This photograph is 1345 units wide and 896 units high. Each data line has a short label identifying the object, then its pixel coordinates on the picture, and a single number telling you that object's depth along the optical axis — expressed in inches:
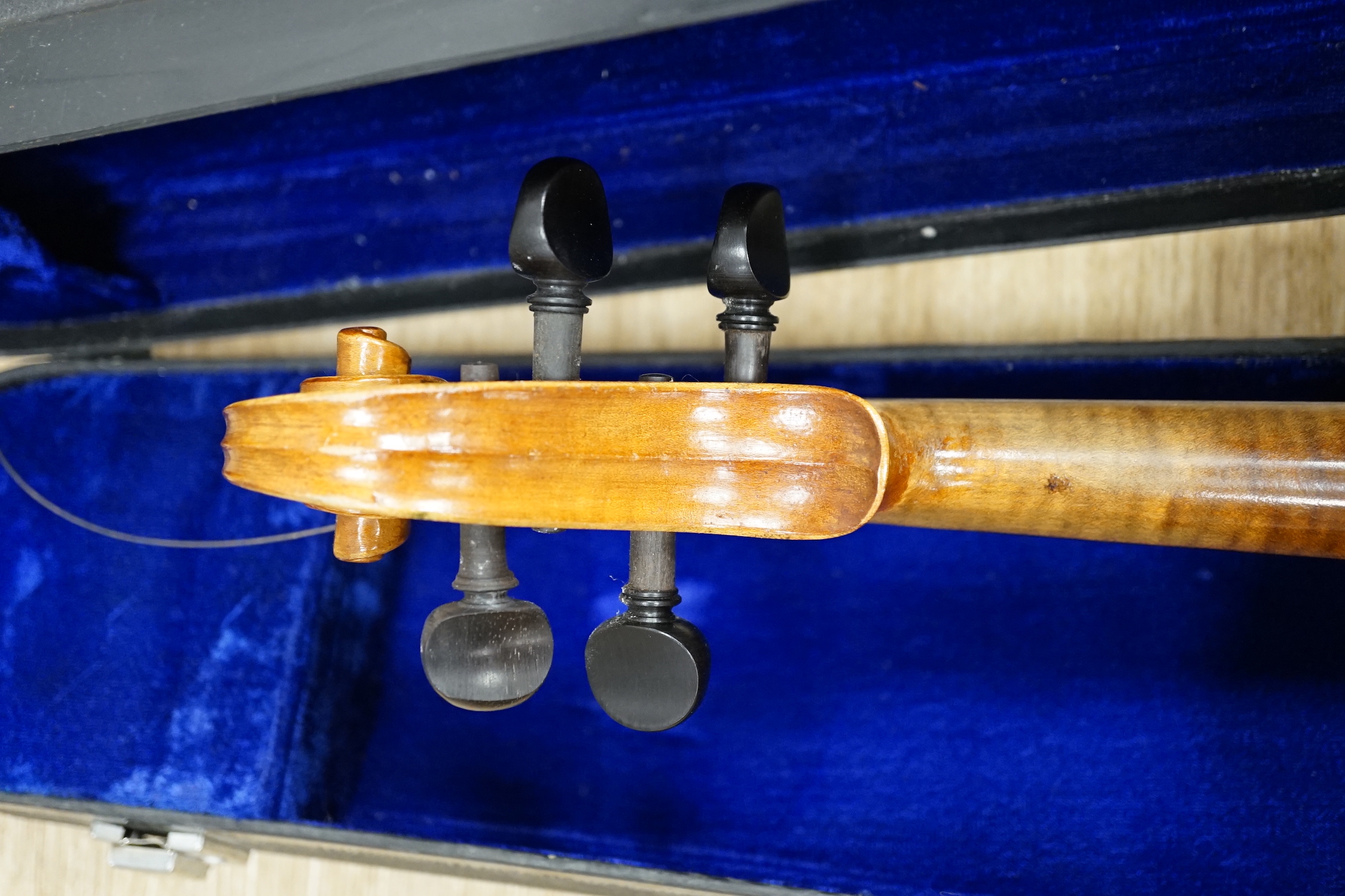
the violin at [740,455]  9.3
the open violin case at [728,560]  12.0
